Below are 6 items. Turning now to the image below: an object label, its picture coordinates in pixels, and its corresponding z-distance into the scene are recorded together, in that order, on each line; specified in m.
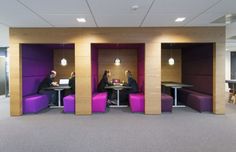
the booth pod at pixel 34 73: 7.08
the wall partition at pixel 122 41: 6.85
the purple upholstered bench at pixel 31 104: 7.04
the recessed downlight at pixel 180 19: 5.86
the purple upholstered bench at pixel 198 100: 7.09
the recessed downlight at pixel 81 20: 5.87
